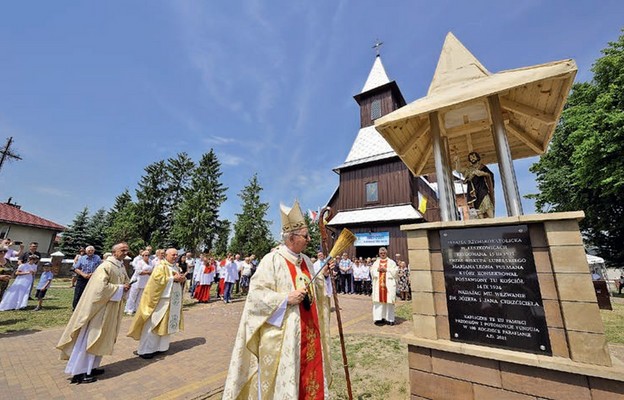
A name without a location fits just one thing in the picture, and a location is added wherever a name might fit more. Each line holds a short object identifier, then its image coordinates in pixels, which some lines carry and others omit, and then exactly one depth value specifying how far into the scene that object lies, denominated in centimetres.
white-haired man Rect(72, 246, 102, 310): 823
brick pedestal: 249
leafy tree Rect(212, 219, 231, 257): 3706
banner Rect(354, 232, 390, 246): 1795
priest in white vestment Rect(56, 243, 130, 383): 438
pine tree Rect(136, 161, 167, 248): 3720
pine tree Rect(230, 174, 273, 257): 3378
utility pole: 2534
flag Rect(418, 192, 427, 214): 1789
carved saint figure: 417
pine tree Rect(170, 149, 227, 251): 3334
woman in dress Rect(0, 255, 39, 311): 966
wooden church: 1797
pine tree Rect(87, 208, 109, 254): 3225
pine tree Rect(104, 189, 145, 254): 3538
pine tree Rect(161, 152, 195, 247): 3972
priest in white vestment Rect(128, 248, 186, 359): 556
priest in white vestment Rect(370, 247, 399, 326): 823
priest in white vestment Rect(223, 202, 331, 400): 272
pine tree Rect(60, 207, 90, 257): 3041
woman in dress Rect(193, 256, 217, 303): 1219
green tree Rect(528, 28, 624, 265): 1376
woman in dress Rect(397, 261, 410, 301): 1417
